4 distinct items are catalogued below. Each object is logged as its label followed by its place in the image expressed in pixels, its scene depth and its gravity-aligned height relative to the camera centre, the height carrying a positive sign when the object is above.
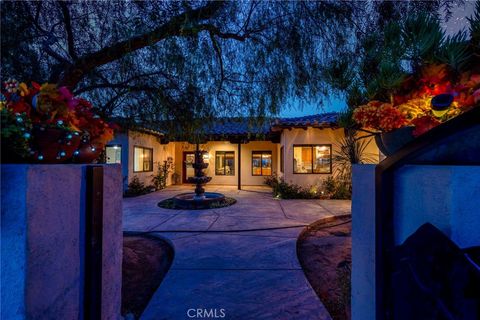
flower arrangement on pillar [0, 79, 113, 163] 1.32 +0.24
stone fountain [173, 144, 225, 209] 8.65 -1.40
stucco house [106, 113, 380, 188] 11.20 +0.55
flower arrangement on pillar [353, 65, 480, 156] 1.30 +0.37
